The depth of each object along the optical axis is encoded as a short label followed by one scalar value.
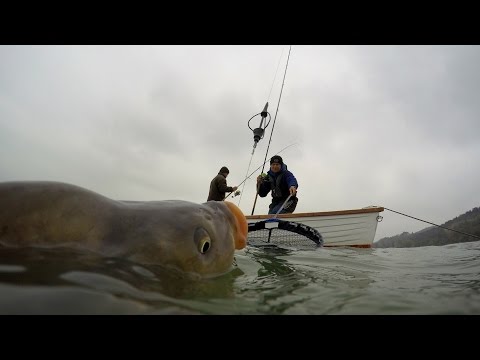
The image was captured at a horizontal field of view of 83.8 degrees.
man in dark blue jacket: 8.70
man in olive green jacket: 9.25
